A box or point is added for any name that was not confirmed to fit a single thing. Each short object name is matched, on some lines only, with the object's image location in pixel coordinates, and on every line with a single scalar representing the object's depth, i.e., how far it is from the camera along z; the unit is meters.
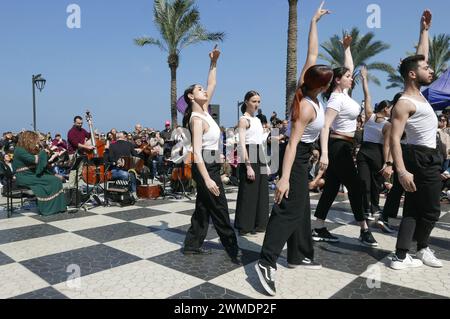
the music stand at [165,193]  6.92
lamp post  13.94
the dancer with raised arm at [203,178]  2.97
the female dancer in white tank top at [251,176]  3.96
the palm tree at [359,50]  24.92
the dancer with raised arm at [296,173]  2.42
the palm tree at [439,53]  26.34
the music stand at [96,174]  6.01
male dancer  2.71
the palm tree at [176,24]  19.66
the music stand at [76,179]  5.43
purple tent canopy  10.80
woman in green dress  5.24
